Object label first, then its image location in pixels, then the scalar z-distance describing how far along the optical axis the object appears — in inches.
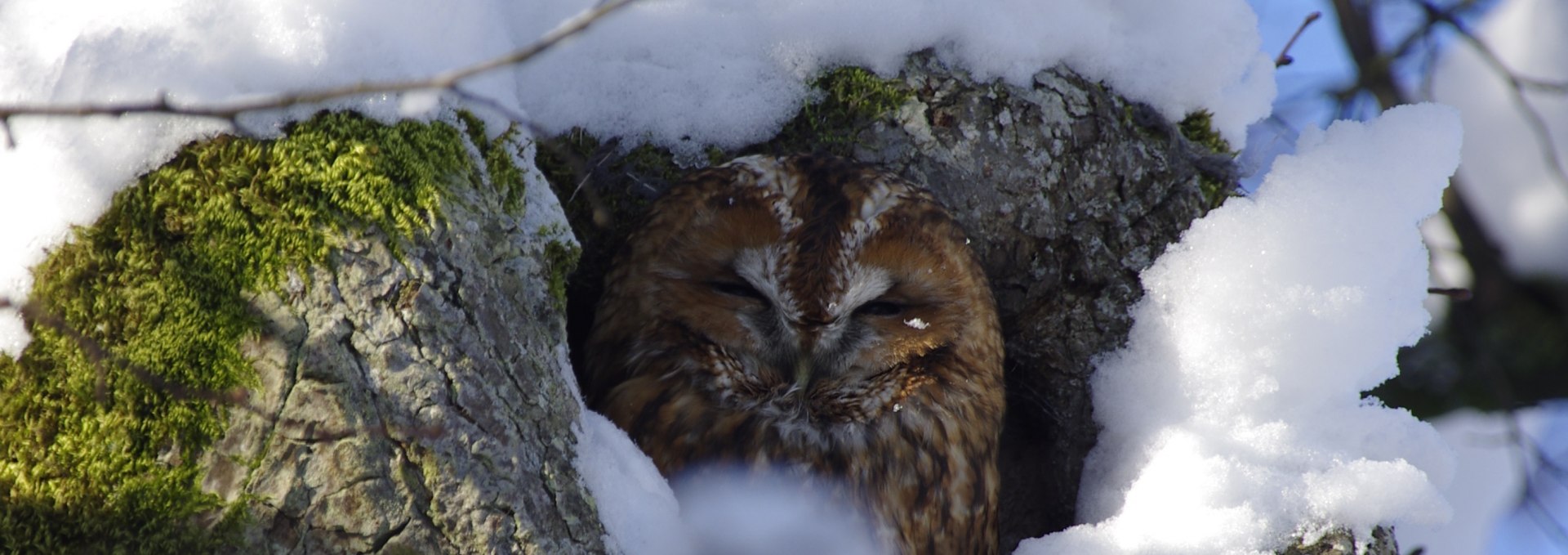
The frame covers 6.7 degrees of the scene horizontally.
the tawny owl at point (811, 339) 201.8
